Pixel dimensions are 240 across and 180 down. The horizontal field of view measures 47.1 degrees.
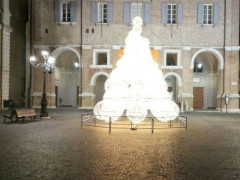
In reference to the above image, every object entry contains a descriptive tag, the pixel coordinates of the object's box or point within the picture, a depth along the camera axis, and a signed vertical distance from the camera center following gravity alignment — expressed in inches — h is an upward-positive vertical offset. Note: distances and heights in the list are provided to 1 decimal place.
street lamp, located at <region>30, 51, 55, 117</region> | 702.5 +57.9
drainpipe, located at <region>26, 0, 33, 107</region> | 1112.2 +93.3
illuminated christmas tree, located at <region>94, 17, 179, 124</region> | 551.8 +5.5
